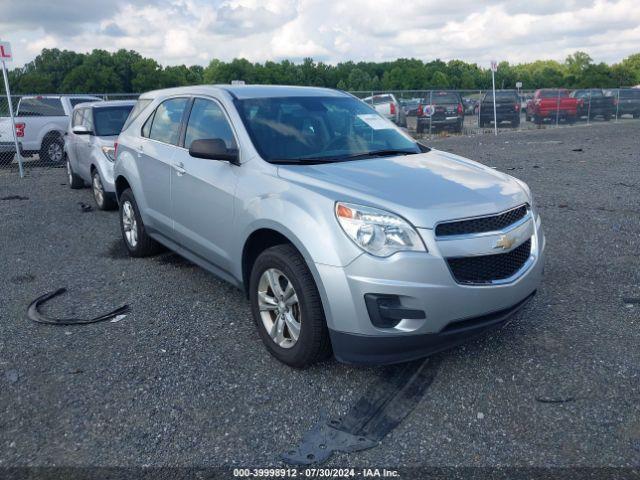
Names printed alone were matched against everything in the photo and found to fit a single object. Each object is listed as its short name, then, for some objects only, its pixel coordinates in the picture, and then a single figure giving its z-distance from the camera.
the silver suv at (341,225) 3.23
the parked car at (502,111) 26.38
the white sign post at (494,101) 22.24
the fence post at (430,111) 23.77
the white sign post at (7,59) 12.73
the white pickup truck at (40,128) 15.24
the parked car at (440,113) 23.91
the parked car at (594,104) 29.84
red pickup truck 28.61
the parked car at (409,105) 25.57
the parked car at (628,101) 31.73
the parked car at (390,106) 22.55
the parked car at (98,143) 8.85
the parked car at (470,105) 27.41
